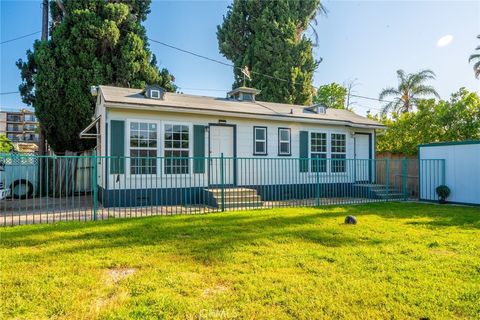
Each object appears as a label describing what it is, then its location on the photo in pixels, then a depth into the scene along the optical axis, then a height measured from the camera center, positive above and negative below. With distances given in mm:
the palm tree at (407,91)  26000 +6279
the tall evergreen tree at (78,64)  14094 +4840
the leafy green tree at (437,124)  15047 +2179
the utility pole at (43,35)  14461 +6134
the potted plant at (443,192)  11328 -969
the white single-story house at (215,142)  9906 +924
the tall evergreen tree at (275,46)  22000 +8722
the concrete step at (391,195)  12660 -1220
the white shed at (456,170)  10797 -175
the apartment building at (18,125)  63344 +8781
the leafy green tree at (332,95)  28703 +6538
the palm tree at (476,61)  21856 +7272
